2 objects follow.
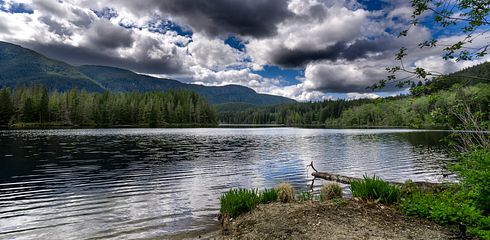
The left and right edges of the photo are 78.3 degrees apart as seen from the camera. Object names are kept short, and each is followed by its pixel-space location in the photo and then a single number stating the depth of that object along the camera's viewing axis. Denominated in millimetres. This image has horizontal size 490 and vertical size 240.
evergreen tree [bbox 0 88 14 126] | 128375
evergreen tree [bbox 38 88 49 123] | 139875
